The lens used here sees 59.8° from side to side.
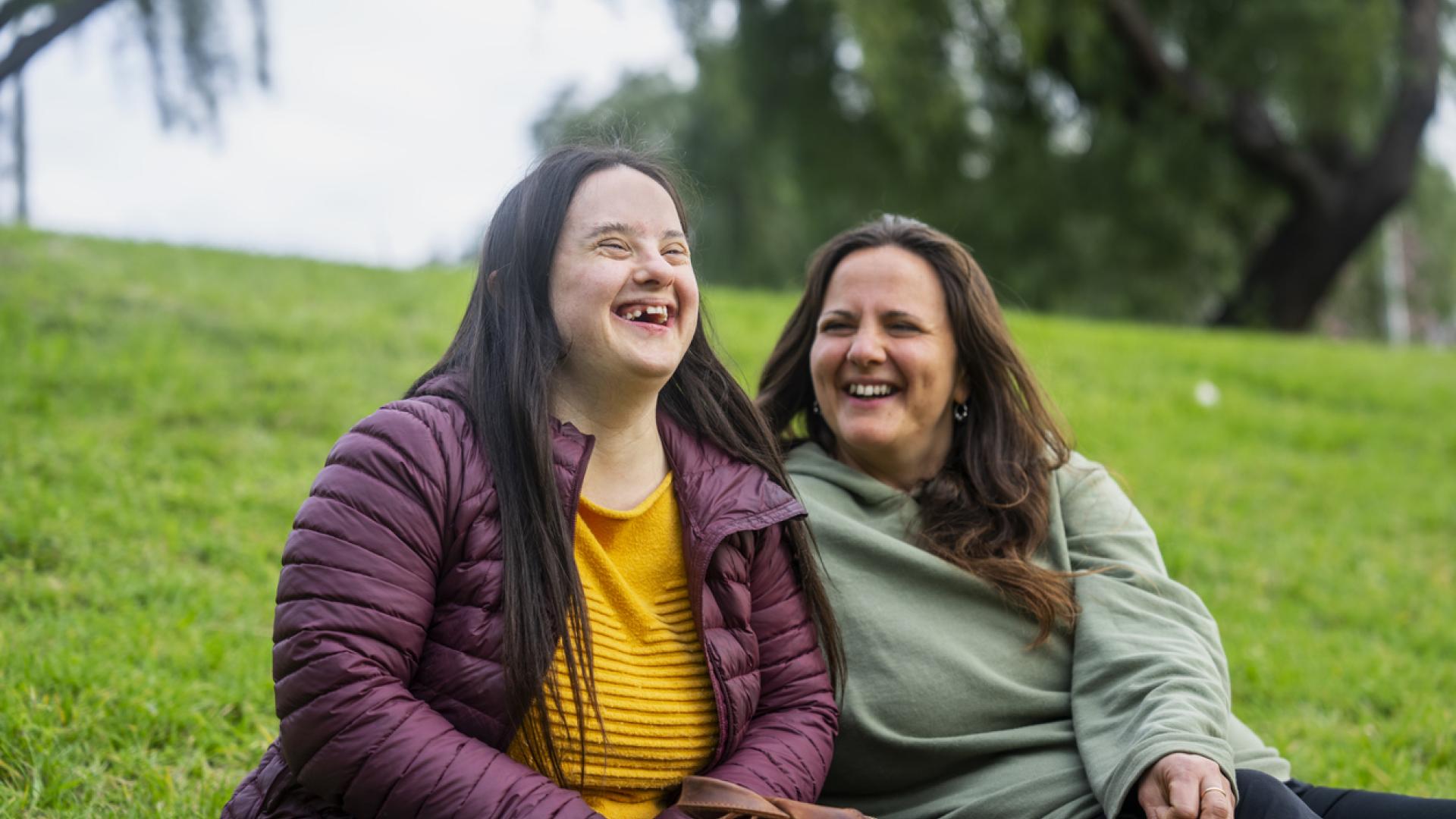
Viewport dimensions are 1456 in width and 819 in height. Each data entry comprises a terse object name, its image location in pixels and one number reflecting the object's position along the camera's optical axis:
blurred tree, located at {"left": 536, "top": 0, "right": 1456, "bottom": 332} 11.48
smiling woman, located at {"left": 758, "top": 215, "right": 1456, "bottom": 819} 2.47
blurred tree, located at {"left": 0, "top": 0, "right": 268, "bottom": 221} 6.15
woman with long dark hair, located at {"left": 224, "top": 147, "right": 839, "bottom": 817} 1.85
